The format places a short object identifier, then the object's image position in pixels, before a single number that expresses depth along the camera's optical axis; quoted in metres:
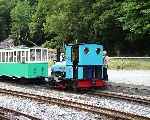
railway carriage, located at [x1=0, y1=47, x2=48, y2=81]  27.70
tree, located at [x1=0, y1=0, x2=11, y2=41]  90.06
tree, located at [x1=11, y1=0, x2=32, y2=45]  78.40
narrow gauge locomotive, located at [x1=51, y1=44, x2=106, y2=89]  23.58
